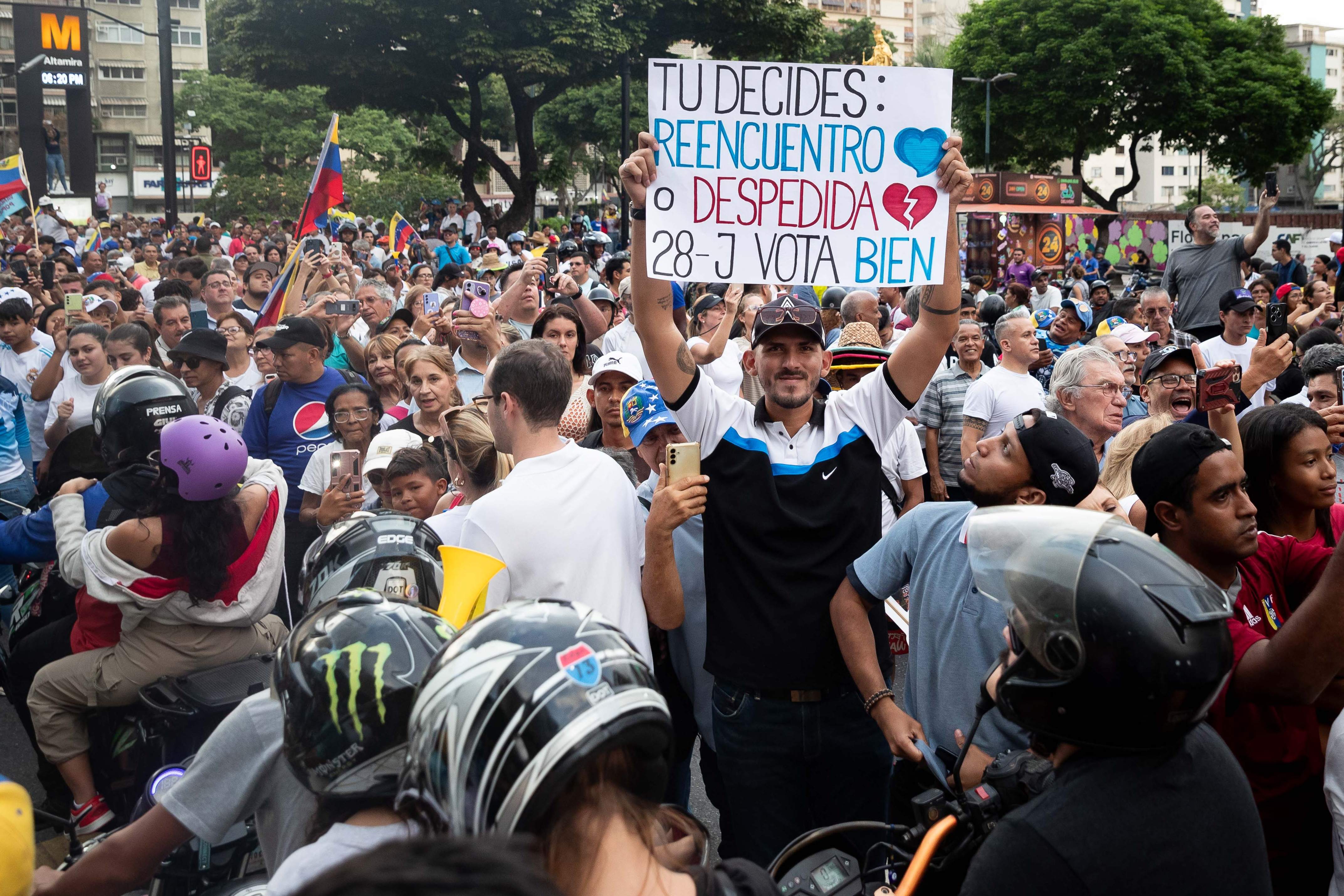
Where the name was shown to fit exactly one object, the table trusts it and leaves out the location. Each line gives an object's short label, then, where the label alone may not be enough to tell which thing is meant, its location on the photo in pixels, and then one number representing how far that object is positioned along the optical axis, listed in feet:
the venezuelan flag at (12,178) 49.57
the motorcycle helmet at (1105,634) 5.36
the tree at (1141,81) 159.43
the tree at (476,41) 116.37
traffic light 118.83
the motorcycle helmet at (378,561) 7.99
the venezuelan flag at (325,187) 31.09
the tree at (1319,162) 272.92
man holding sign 10.71
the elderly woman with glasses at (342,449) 14.19
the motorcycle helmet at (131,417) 12.57
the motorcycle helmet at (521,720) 4.69
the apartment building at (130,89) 247.91
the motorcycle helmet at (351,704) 5.64
